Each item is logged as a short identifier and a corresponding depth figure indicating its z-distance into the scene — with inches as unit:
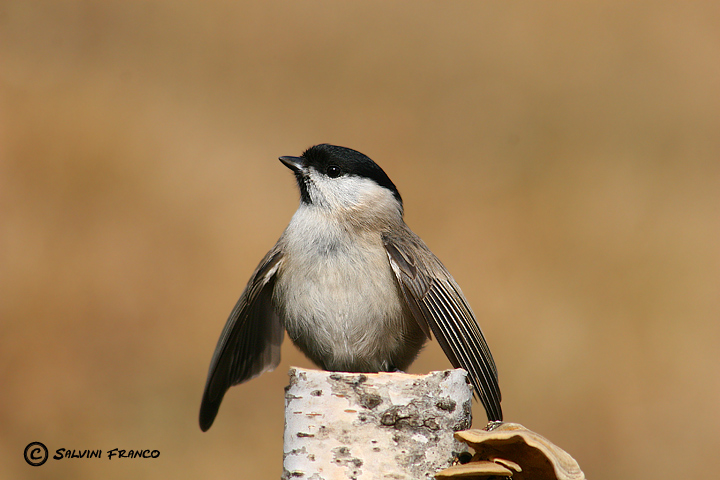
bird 110.1
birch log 108.8
